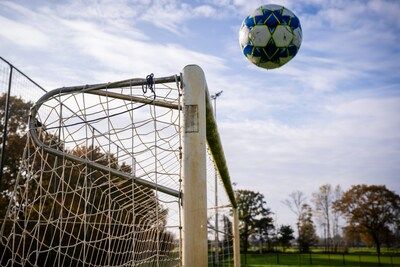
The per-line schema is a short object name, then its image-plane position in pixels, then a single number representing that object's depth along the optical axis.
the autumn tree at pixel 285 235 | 49.59
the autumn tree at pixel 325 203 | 53.22
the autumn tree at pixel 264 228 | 53.00
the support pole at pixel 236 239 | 7.29
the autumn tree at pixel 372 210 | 45.69
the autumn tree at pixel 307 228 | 50.56
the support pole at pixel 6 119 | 5.96
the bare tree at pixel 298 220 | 51.47
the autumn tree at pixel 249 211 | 51.32
